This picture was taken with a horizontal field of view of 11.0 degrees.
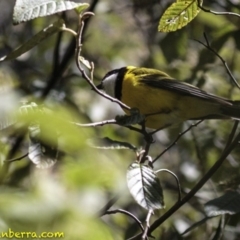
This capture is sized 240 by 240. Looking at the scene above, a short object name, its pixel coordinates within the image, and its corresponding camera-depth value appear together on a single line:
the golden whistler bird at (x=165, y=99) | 7.35
